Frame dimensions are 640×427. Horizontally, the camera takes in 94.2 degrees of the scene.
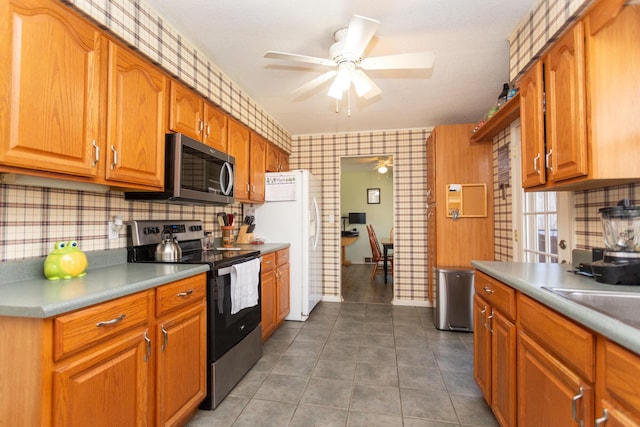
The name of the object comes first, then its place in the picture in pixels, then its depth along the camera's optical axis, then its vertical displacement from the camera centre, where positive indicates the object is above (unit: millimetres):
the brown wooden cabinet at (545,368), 772 -506
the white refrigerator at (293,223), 3291 -38
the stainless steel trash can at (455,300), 2988 -815
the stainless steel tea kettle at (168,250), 1877 -199
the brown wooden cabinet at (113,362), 951 -550
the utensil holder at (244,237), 3125 -183
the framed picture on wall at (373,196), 7297 +584
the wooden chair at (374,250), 5398 -562
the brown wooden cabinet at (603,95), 1228 +525
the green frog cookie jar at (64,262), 1326 -194
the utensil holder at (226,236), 2949 -164
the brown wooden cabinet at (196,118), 1917 +740
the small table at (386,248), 5077 -487
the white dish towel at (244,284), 1983 -461
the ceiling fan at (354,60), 1627 +977
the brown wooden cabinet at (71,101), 1073 +516
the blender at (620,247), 1209 -124
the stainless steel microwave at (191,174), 1850 +315
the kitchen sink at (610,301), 861 -280
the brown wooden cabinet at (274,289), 2654 -676
